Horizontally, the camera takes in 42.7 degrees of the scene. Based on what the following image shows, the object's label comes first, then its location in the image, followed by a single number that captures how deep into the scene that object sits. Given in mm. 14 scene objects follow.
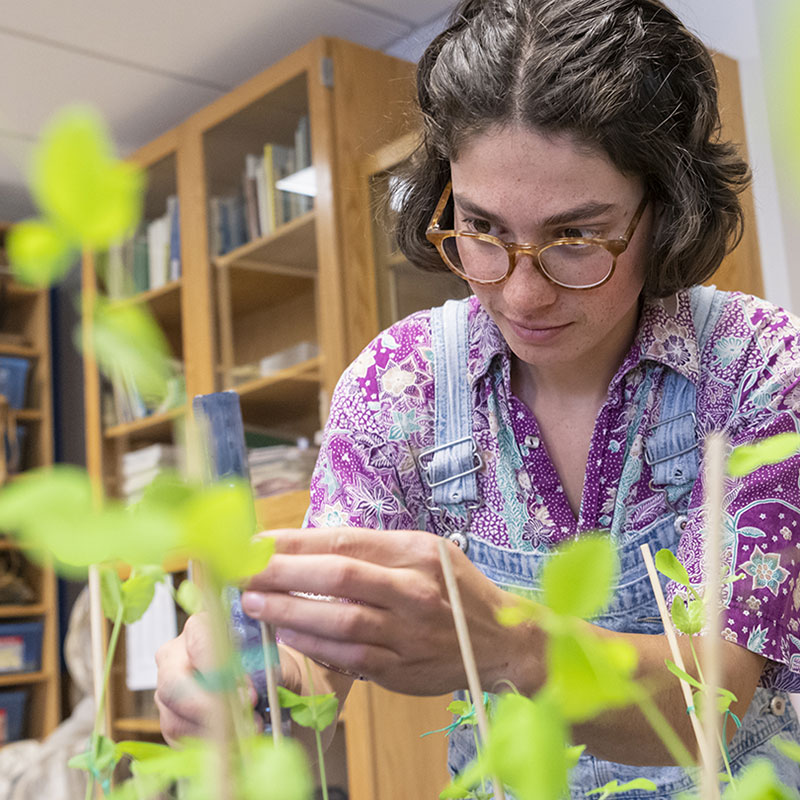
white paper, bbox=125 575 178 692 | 2771
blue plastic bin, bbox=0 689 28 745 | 3703
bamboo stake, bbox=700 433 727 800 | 183
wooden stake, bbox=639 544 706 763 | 318
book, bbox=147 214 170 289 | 2904
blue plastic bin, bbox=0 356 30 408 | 3957
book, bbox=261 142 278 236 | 2623
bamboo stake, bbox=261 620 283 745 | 291
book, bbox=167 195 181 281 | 2887
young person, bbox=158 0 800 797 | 626
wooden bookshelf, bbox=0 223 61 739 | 3814
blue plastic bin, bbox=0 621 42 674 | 3750
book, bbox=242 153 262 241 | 2676
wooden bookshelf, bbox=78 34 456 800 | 2412
